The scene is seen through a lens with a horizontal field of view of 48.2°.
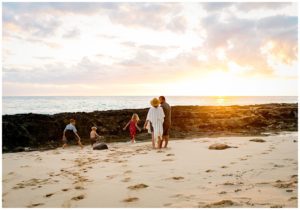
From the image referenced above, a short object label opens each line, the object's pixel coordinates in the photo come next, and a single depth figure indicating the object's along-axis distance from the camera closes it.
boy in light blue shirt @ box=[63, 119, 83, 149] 17.94
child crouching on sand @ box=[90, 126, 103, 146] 14.84
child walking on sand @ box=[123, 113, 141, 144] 15.48
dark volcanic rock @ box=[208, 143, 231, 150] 11.25
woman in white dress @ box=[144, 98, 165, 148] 12.41
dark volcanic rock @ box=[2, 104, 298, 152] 17.75
